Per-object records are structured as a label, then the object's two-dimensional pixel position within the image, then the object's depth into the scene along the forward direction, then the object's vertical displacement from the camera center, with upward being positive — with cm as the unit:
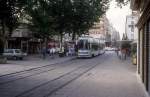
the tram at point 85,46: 3248 +10
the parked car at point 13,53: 2643 -82
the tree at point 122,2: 1581 +355
